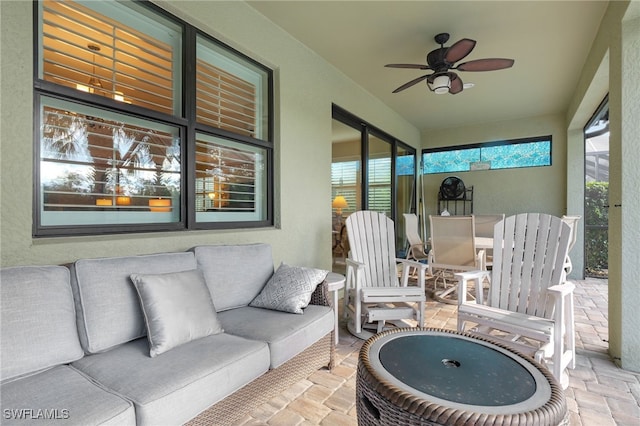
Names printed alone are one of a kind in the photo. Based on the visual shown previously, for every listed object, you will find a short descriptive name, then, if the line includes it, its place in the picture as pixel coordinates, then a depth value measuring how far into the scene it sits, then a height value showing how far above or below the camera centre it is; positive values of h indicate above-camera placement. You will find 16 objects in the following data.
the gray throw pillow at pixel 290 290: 2.14 -0.55
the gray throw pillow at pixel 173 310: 1.53 -0.52
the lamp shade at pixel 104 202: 1.95 +0.05
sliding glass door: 4.27 +0.58
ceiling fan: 2.81 +1.38
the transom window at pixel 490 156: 6.10 +1.13
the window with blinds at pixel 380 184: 5.20 +0.45
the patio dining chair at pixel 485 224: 4.96 -0.22
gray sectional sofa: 1.16 -0.66
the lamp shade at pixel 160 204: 2.24 +0.04
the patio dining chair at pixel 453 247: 3.76 -0.44
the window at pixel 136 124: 1.78 +0.58
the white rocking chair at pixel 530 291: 2.05 -0.59
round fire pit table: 1.02 -0.65
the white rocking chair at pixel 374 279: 2.76 -0.67
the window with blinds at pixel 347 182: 4.32 +0.40
